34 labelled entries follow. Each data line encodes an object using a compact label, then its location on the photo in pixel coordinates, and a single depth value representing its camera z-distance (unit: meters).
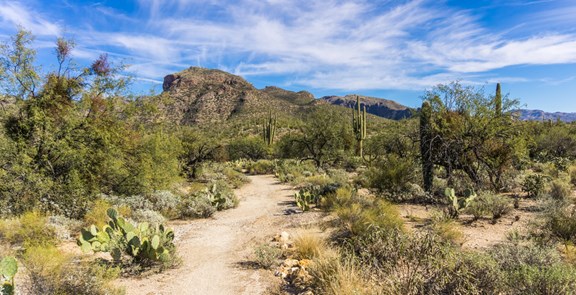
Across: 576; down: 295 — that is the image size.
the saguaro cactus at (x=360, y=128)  29.58
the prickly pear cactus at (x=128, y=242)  6.47
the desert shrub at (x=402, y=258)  4.39
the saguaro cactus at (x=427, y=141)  12.95
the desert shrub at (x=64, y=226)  8.04
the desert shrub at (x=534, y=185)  12.54
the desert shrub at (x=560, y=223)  7.15
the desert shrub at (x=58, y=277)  4.44
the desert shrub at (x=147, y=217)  10.04
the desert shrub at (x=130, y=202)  10.78
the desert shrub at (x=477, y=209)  9.60
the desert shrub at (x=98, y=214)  9.03
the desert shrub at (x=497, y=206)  9.58
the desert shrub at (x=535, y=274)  3.70
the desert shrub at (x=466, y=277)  4.08
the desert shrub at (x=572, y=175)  15.42
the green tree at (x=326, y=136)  27.41
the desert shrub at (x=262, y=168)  29.02
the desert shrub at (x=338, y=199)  11.09
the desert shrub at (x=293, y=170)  22.11
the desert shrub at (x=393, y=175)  12.59
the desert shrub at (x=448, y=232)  7.15
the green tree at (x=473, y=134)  12.49
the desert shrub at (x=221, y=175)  21.14
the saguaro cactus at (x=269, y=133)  39.72
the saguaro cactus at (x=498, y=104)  12.70
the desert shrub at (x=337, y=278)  4.39
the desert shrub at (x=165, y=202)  11.70
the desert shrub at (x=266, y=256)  6.61
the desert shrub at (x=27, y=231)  7.25
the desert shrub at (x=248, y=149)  41.06
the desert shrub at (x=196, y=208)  11.81
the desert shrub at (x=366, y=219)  7.21
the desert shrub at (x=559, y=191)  11.75
